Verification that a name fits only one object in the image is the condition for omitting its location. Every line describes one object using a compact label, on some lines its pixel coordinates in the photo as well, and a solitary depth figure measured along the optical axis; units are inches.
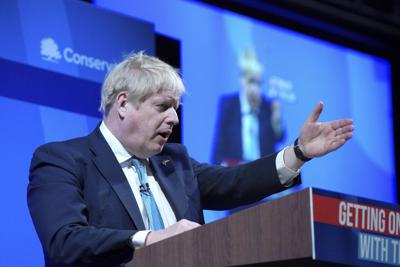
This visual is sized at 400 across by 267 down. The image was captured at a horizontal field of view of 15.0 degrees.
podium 107.1
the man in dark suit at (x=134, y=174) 123.7
